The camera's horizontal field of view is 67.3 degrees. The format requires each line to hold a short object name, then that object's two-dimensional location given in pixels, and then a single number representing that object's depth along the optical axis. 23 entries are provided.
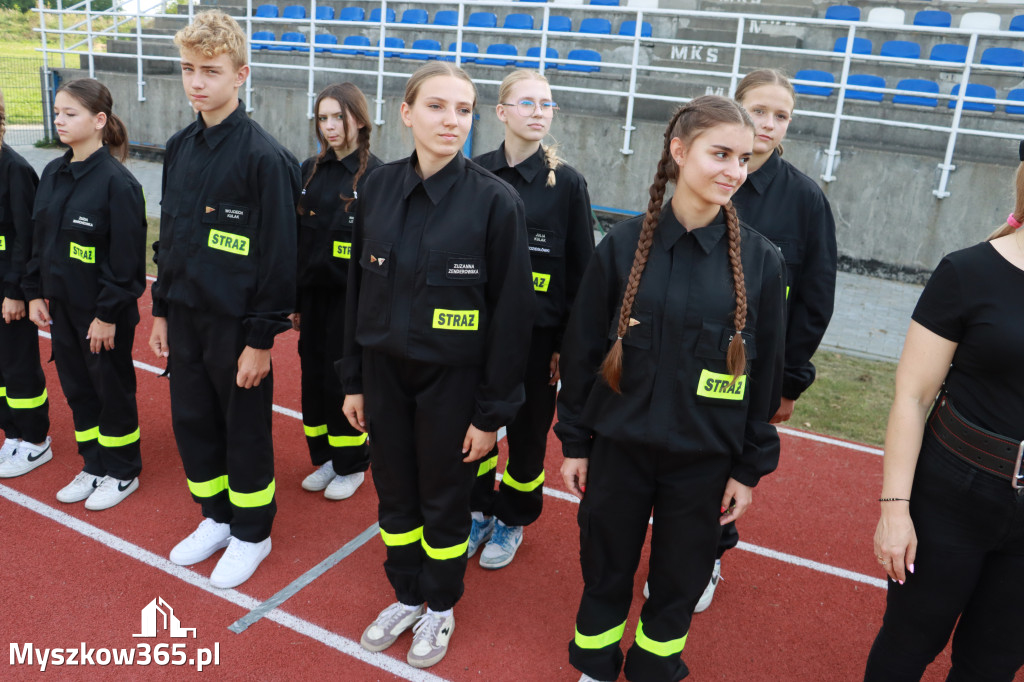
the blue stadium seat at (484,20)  14.88
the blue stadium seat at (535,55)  13.58
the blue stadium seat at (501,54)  13.92
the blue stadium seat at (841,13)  13.10
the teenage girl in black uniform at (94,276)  3.90
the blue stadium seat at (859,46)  12.42
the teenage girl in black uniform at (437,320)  2.83
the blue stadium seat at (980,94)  11.12
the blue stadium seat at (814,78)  11.87
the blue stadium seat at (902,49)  12.20
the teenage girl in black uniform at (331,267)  4.10
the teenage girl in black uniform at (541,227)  3.48
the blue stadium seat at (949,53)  11.77
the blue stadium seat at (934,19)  12.95
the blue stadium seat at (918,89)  11.45
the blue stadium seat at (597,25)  13.56
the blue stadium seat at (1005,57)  11.28
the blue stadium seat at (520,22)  14.82
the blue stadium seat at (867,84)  11.84
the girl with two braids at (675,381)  2.44
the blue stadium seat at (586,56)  13.23
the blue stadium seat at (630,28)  13.35
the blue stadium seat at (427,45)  14.38
